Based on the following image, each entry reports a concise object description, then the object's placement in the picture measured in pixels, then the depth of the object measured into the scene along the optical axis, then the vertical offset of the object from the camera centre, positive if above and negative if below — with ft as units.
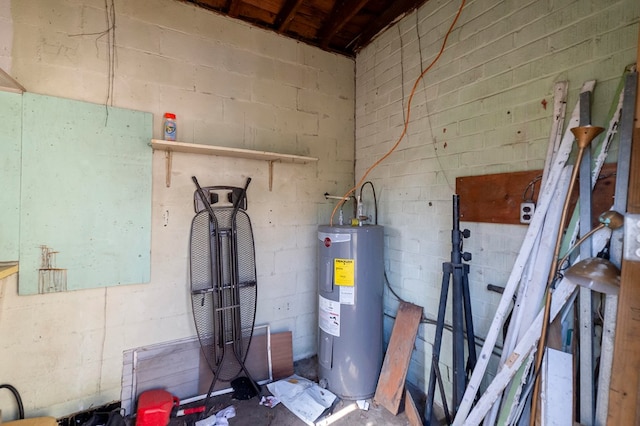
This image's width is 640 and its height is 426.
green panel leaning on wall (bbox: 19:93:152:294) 5.44 +0.13
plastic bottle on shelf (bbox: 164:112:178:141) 6.31 +1.70
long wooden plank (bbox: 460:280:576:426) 3.93 -2.06
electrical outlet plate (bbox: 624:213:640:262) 3.01 -0.22
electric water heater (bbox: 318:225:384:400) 6.44 -2.23
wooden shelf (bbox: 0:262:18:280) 4.55 -1.16
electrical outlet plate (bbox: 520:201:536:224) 4.70 +0.04
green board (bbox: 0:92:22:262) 5.24 +0.48
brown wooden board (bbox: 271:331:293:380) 7.46 -3.86
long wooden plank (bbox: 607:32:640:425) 3.05 -1.36
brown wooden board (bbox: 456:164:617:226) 3.94 +0.32
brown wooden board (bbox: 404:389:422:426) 5.62 -4.03
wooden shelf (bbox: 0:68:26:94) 4.80 +2.02
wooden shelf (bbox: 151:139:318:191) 5.95 +1.24
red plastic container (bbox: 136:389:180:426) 5.55 -3.99
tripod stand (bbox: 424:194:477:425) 5.03 -1.73
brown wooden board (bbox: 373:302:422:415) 6.28 -3.37
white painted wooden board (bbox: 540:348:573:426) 3.80 -2.34
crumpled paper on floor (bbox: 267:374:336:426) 6.08 -4.27
